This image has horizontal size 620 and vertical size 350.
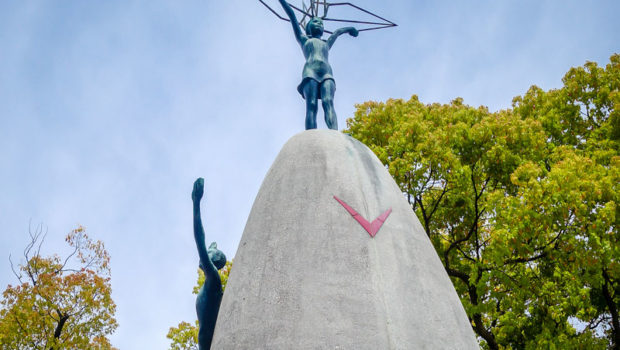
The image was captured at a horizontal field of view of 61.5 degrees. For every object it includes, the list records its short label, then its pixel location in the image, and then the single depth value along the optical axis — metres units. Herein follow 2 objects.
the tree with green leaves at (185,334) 14.71
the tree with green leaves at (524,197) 10.33
